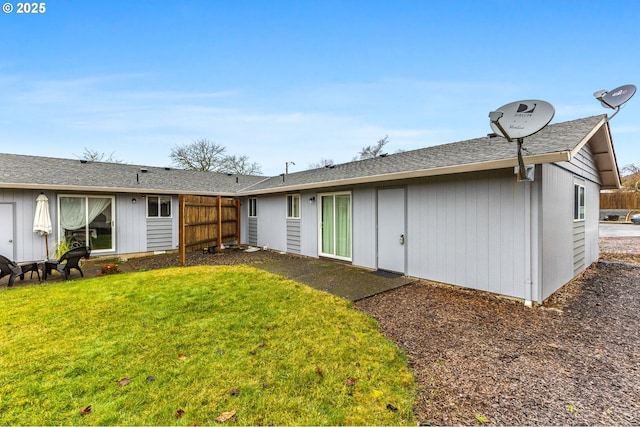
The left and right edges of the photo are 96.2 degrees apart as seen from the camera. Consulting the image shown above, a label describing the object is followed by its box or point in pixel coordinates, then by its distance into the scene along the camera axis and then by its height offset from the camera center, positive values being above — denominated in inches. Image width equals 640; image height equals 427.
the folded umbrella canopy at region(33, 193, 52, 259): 308.8 -3.0
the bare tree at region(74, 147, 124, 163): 772.6 +164.1
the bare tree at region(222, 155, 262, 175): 887.7 +151.2
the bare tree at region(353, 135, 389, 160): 973.8 +216.0
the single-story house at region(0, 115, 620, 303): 188.2 +4.3
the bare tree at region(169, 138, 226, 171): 850.1 +173.4
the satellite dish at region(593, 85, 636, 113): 221.5 +89.1
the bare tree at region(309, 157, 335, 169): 1172.6 +201.6
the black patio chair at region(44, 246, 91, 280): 252.2 -43.2
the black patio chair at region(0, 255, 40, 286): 230.7 -44.1
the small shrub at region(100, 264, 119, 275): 274.5 -52.5
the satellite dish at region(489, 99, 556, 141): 153.3 +50.2
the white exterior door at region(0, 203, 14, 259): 304.8 -15.2
